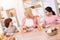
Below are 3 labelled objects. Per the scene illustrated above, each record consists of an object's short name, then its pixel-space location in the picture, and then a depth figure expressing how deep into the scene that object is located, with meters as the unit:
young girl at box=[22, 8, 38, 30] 2.11
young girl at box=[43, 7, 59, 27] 2.03
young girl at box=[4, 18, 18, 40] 2.09
